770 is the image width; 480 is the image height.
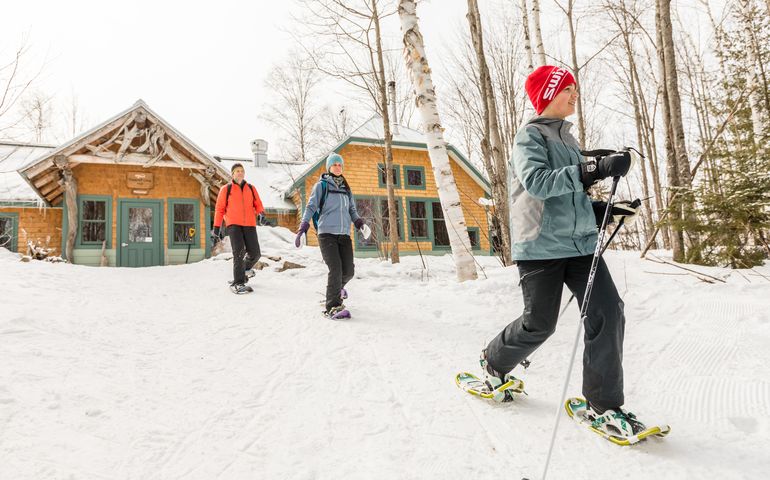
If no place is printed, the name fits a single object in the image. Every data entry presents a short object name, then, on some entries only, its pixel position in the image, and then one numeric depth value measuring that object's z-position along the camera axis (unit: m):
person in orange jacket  6.76
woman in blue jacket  4.82
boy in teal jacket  2.00
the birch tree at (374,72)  10.86
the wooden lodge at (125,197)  12.12
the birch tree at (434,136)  6.03
